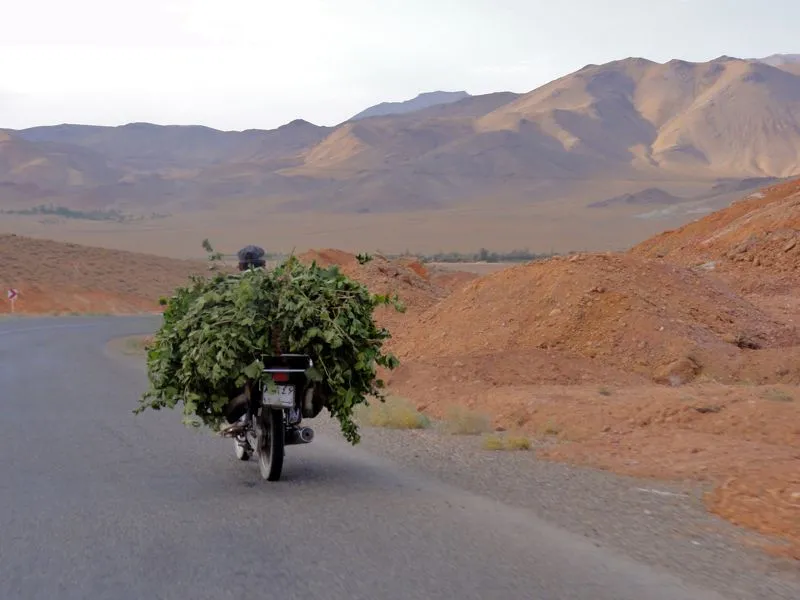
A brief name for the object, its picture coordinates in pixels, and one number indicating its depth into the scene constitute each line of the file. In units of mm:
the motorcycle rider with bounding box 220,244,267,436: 11335
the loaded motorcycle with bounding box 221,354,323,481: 9586
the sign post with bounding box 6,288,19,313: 58062
